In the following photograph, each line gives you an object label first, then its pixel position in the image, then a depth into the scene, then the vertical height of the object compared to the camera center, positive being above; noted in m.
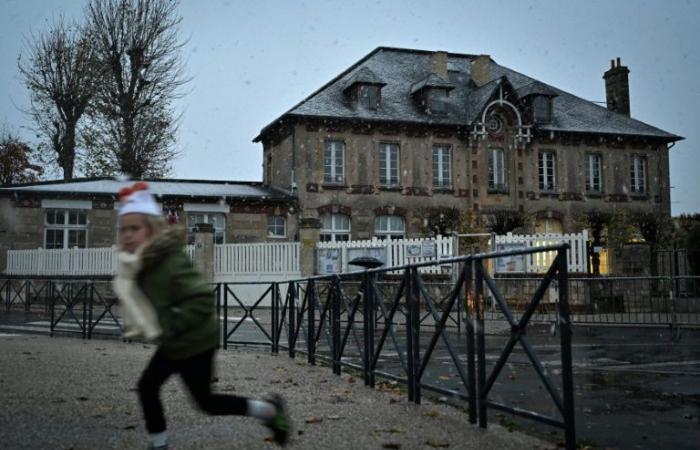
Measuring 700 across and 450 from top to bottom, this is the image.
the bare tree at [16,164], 45.25 +6.54
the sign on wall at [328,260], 25.33 +0.45
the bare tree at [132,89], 33.56 +8.27
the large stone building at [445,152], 31.59 +5.33
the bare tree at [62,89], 35.03 +8.63
